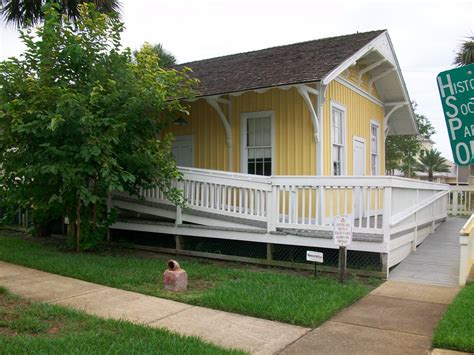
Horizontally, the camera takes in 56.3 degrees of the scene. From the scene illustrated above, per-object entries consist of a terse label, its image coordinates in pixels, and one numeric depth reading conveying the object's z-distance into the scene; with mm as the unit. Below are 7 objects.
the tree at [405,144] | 32312
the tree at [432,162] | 56412
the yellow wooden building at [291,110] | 9773
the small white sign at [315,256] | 6930
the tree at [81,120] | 8016
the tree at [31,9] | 12266
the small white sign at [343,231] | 6809
